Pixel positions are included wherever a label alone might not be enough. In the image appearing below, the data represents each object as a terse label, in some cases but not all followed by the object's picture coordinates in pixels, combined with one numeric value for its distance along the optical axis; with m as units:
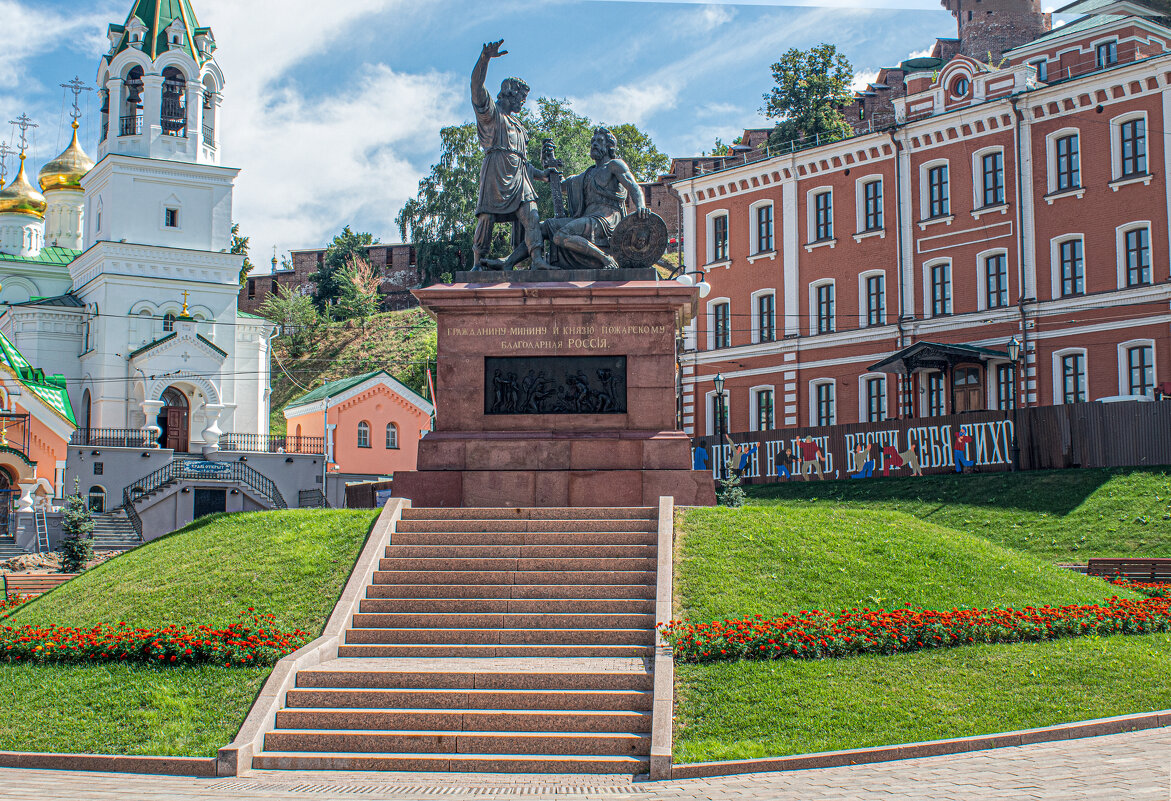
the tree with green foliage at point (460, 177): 71.06
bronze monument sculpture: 19.50
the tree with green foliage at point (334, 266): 92.29
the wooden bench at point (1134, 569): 18.31
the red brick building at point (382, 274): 91.44
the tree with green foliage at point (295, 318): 82.06
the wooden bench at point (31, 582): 25.19
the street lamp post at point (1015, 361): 31.88
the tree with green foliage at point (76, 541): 31.09
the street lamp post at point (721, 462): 39.92
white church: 57.12
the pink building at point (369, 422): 55.72
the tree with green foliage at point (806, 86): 63.81
